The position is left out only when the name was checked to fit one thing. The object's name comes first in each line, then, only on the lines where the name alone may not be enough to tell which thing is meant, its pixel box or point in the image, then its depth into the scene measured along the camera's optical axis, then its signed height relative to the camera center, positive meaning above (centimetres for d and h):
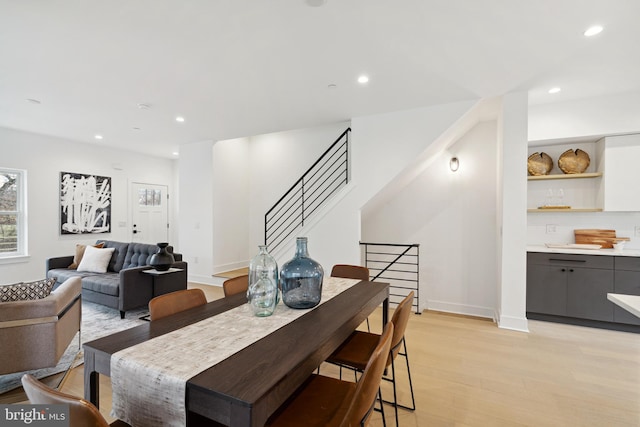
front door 693 -9
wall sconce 436 +68
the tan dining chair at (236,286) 212 -56
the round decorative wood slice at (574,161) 386 +65
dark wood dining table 90 -56
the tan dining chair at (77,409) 80 -54
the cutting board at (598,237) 370 -34
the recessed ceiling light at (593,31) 228 +140
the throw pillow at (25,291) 226 -64
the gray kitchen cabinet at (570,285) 344 -89
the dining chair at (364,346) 167 -90
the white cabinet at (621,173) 357 +46
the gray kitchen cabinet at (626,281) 330 -78
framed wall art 580 +12
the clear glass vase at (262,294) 160 -45
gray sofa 375 -94
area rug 249 -138
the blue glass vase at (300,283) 170 -42
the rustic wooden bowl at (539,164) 400 +63
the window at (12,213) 513 -7
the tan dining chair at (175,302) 160 -54
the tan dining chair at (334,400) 111 -89
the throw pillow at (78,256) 466 -74
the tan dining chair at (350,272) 278 -59
